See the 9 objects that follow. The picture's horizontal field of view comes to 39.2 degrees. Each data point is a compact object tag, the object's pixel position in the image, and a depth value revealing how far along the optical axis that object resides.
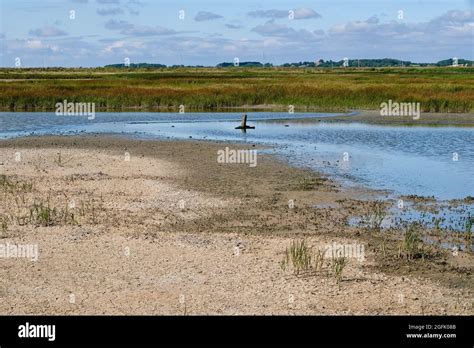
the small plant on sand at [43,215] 15.35
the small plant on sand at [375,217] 15.70
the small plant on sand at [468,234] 14.16
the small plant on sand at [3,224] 14.68
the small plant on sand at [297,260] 11.97
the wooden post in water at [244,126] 40.61
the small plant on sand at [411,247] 12.91
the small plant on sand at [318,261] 11.95
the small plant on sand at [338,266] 11.46
